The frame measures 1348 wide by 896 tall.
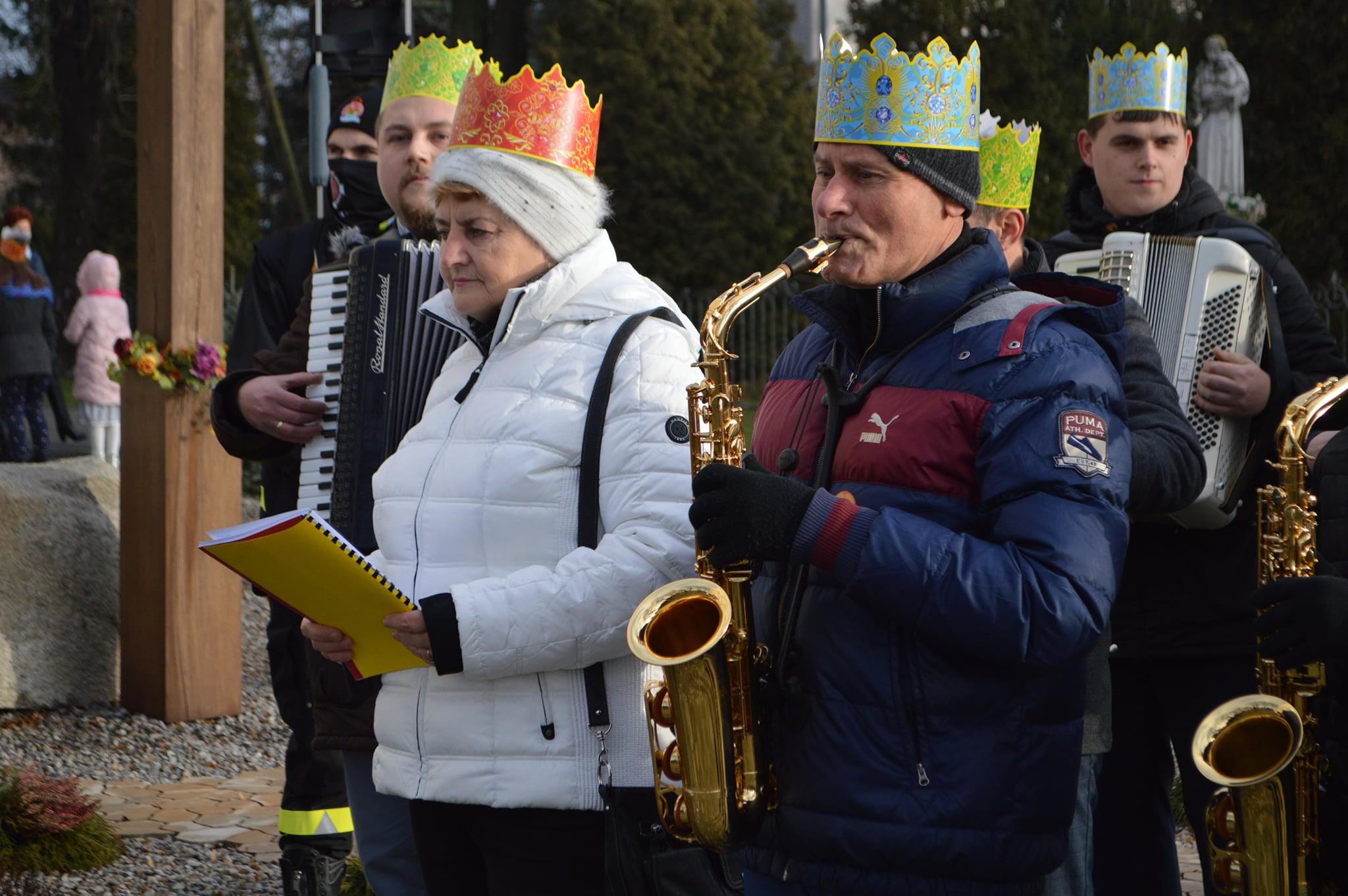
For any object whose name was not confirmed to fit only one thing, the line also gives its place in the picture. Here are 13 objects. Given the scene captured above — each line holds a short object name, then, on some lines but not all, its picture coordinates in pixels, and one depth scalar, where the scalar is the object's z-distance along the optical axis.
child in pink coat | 27.45
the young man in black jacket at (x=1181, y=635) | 6.96
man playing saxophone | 4.23
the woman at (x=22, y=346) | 27.16
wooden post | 13.33
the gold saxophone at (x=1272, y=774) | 4.59
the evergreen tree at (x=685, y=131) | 46.78
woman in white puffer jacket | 5.38
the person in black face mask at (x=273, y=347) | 8.86
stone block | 14.10
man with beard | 6.93
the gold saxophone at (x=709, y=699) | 4.63
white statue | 25.35
